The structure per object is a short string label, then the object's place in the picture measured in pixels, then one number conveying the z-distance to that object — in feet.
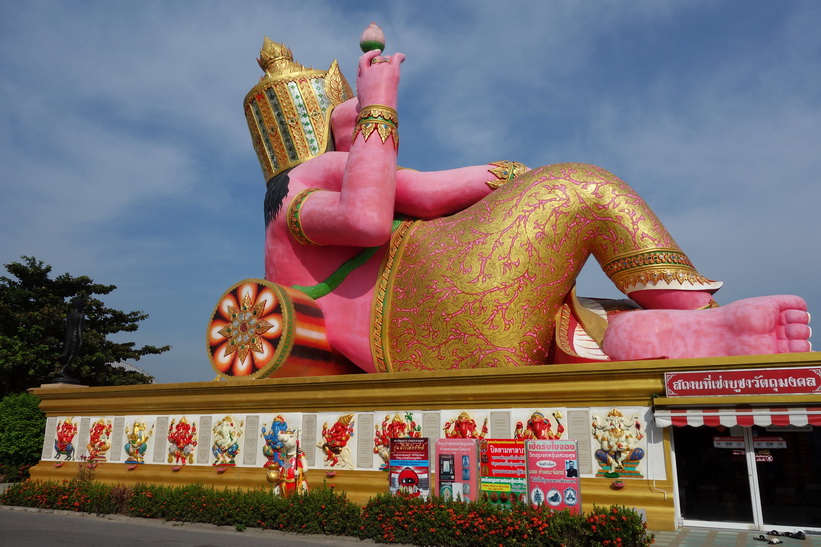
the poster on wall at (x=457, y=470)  22.99
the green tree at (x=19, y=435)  47.21
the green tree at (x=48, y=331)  62.59
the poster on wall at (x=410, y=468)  24.04
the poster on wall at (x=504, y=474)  22.45
